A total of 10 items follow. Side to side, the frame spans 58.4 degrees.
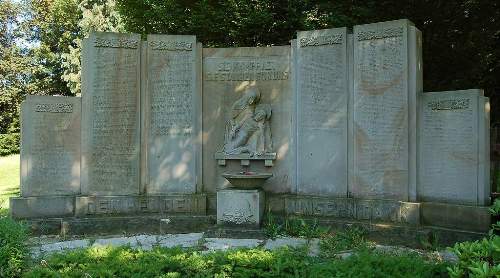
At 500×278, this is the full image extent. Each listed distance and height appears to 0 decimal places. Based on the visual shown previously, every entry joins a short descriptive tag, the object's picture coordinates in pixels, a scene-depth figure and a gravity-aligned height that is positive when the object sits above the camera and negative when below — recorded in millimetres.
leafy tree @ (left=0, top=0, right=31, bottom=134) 31217 +5581
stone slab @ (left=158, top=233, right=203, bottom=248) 7609 -1640
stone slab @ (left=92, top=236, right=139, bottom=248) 7741 -1662
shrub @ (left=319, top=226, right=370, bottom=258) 7039 -1577
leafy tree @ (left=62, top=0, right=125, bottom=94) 29344 +8099
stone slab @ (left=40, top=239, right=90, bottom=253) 7196 -1650
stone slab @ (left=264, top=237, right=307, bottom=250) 7399 -1618
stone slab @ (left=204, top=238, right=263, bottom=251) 7374 -1631
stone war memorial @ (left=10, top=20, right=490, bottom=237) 7961 +183
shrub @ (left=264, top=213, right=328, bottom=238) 8055 -1479
